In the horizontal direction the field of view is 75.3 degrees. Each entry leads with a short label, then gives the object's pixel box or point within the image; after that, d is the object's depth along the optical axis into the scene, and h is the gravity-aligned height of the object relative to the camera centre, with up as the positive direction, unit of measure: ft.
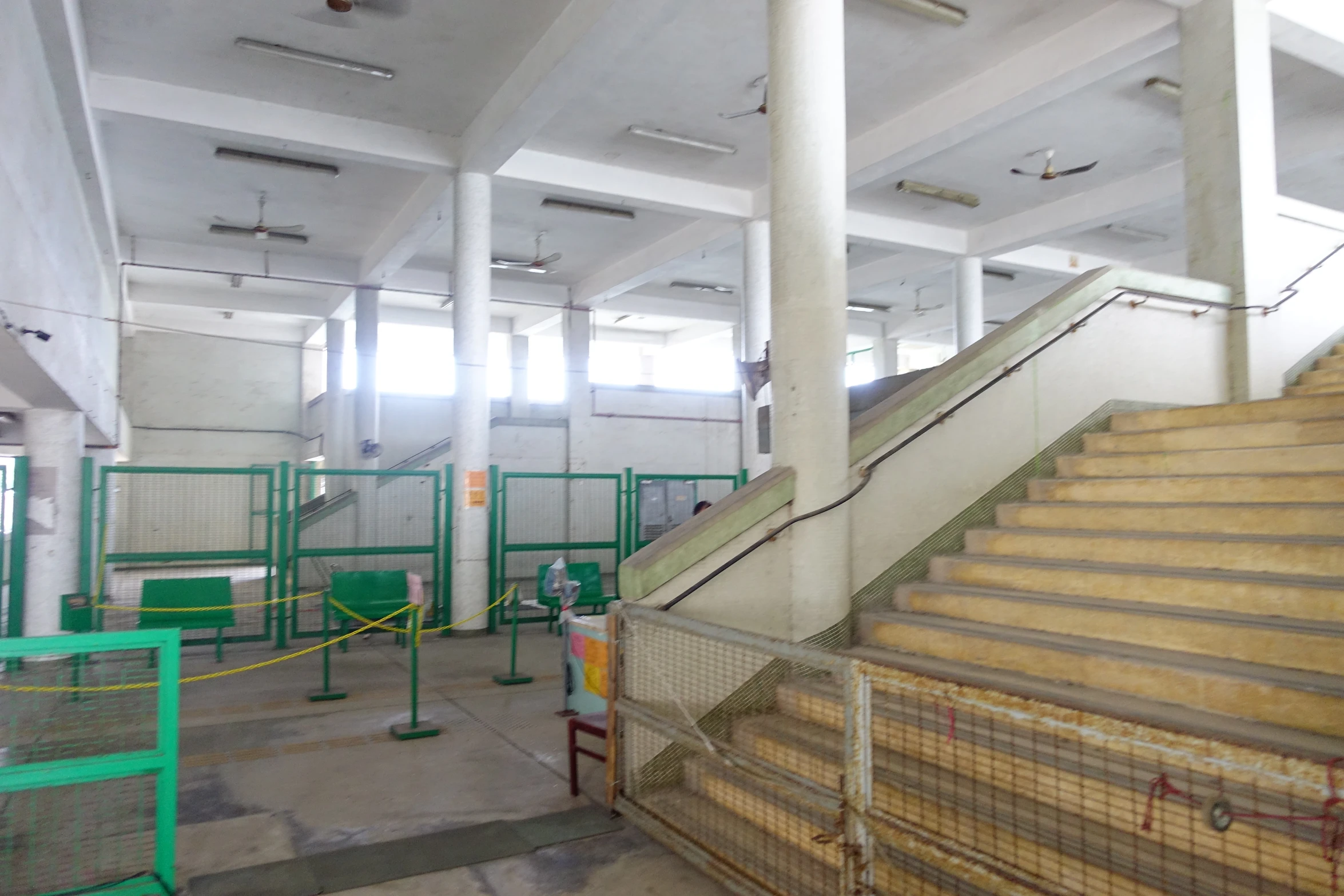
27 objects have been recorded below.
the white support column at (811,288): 17.62 +4.47
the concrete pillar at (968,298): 52.65 +12.45
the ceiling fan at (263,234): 45.80 +15.10
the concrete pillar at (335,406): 65.98 +7.31
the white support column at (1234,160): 23.52 +9.46
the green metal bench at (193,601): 30.37 -3.47
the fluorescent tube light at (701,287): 67.56 +16.83
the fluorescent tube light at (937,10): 28.30 +16.12
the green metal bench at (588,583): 35.22 -3.35
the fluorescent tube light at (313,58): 30.01 +15.72
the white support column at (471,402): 37.68 +4.37
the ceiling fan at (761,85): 33.06 +16.08
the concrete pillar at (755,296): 44.52 +10.58
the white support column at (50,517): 29.50 -0.49
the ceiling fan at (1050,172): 34.32 +13.50
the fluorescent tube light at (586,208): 46.32 +15.92
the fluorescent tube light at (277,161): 38.45 +15.42
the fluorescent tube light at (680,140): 37.40 +15.88
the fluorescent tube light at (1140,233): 54.80 +17.19
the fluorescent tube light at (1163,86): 33.63 +16.04
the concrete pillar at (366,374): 56.49 +8.38
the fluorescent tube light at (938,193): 44.98 +16.27
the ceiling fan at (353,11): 27.55 +15.74
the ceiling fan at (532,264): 49.55 +13.80
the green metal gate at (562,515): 54.34 -0.91
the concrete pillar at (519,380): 65.87 +10.13
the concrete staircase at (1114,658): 10.31 -2.32
